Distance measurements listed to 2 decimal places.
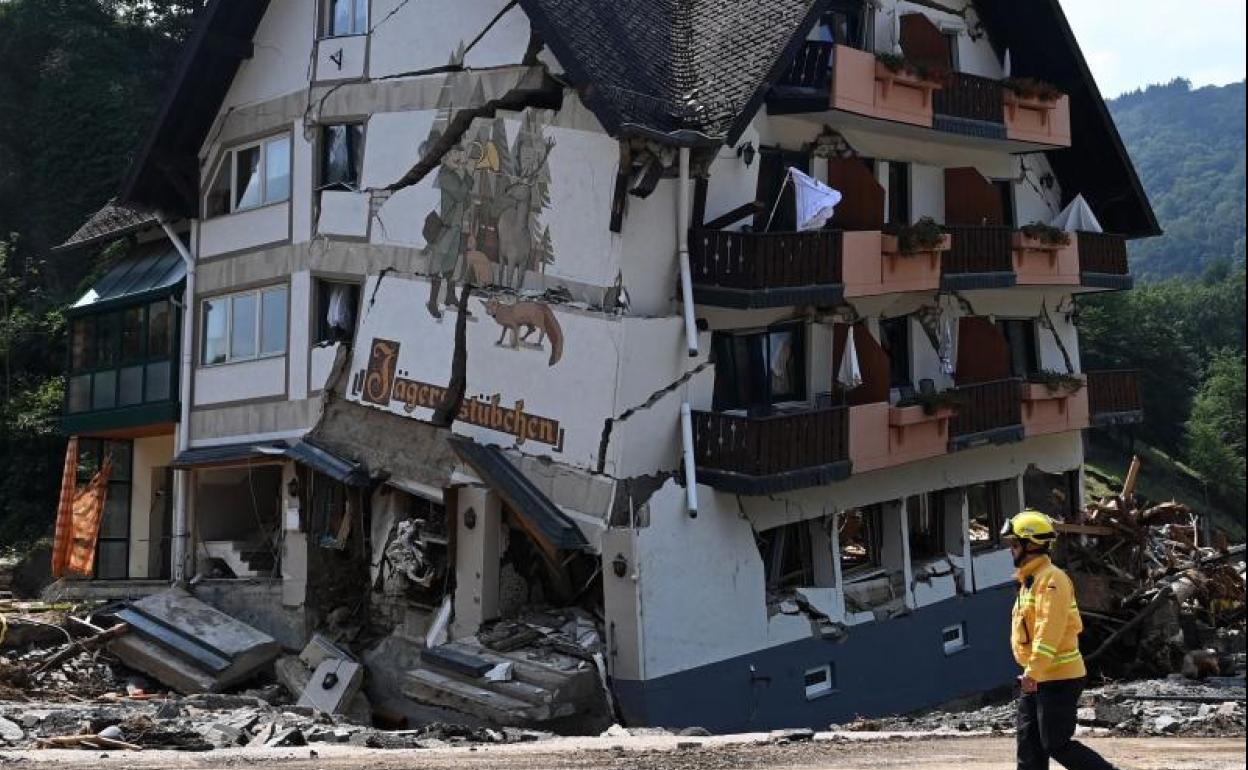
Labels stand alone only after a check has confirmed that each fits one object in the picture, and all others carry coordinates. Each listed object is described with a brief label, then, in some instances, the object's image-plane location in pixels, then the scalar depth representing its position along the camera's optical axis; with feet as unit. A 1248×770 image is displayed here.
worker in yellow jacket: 28.89
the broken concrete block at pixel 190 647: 70.90
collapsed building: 62.64
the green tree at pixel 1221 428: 219.61
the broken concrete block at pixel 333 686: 69.31
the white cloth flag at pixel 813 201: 65.92
